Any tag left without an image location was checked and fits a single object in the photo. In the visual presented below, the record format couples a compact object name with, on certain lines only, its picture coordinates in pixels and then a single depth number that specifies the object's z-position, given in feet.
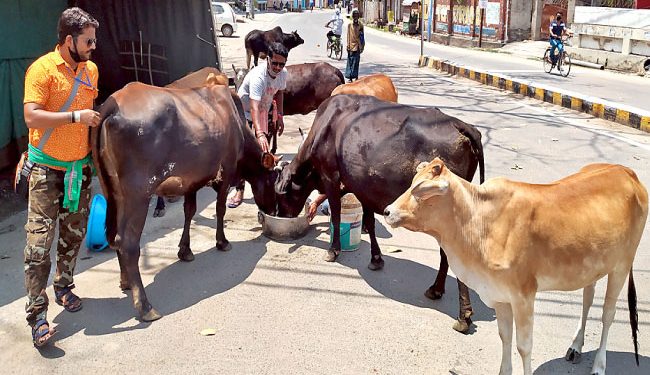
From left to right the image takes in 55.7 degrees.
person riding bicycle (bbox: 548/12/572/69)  56.54
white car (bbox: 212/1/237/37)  102.12
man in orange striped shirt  11.71
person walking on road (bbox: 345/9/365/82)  51.03
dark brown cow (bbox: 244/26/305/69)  43.27
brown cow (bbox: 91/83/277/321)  13.60
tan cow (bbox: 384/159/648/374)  10.00
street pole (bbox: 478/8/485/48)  90.02
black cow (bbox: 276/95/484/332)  13.92
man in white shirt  19.58
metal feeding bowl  18.62
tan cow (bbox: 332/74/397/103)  23.18
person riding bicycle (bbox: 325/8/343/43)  75.00
